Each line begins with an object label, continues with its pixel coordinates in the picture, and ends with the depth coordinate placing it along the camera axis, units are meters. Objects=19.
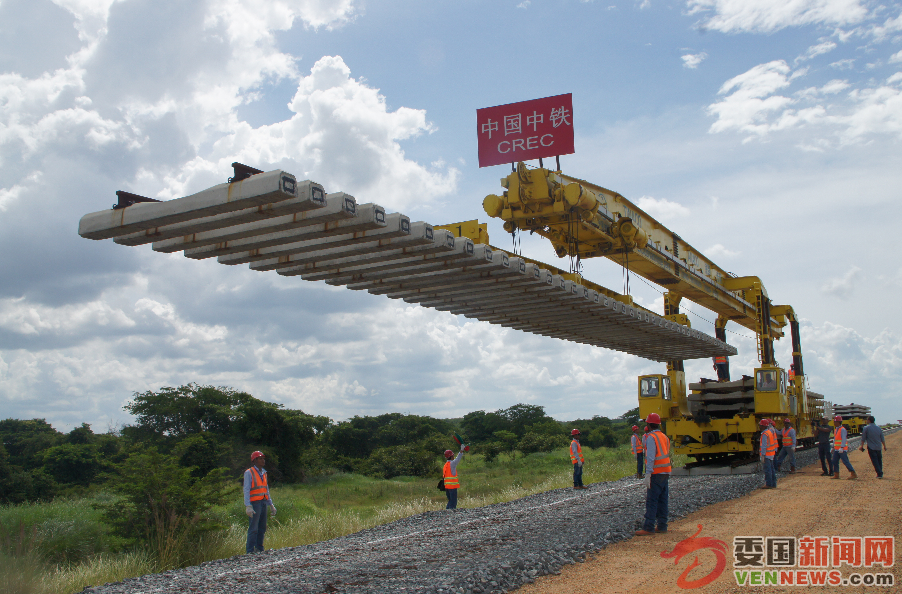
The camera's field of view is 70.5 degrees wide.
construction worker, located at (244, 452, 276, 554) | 10.14
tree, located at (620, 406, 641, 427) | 73.62
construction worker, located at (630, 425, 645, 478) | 17.28
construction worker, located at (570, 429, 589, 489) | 16.31
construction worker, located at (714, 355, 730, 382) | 19.53
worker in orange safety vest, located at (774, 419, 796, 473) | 16.17
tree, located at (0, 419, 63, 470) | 30.94
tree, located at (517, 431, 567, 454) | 42.38
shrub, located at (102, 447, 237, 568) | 11.33
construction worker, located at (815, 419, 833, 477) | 15.69
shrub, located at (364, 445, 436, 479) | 36.44
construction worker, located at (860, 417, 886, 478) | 14.71
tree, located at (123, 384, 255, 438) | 32.66
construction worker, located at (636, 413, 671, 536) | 8.55
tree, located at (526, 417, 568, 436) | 51.75
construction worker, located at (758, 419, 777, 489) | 13.20
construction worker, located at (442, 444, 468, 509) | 13.64
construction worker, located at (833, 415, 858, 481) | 14.87
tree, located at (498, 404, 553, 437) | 64.81
